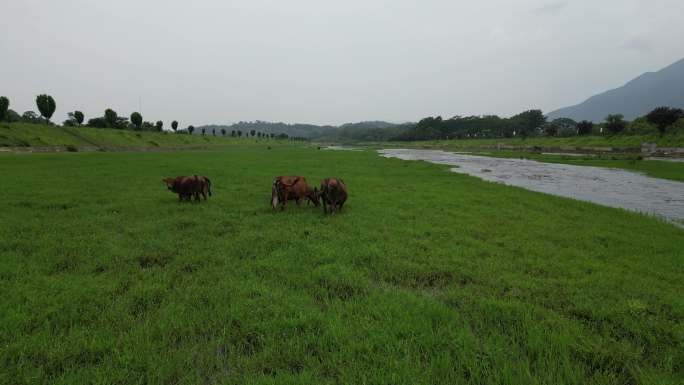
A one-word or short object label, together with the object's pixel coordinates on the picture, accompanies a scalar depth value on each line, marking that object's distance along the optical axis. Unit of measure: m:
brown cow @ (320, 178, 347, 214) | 9.32
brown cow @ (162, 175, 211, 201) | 11.02
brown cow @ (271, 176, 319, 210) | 10.05
